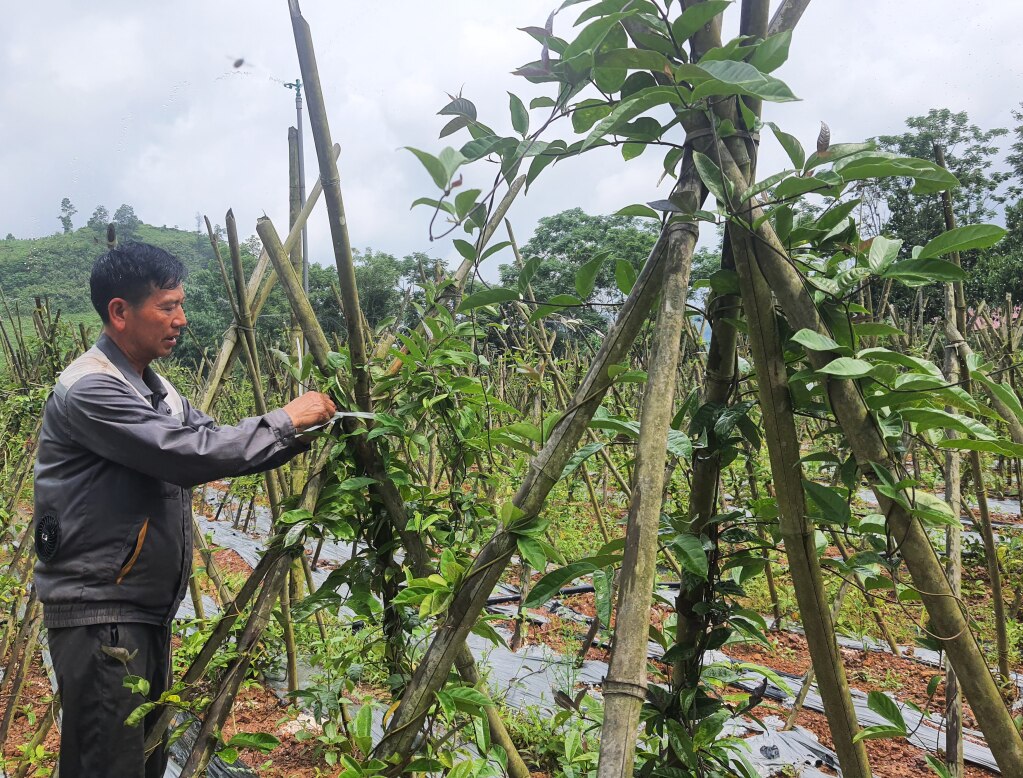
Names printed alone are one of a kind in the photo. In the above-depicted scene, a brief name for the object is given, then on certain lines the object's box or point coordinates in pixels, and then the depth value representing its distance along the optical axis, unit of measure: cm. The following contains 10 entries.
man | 154
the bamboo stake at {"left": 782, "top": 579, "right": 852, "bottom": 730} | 222
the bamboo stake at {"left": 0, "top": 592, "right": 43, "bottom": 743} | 242
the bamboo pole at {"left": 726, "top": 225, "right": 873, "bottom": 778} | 90
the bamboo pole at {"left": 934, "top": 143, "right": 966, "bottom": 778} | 151
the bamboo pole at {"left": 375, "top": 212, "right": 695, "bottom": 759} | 96
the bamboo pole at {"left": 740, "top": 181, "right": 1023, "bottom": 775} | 78
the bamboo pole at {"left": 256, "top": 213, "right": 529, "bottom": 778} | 147
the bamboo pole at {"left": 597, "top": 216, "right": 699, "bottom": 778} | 67
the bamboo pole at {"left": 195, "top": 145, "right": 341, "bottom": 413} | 198
